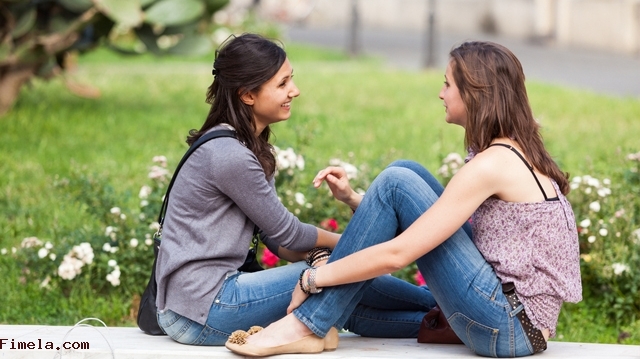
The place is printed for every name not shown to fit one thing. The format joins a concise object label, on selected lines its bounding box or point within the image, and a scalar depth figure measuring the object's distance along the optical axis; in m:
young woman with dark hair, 6.26
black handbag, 6.58
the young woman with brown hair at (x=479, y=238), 5.94
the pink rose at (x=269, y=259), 8.44
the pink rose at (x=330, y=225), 8.87
